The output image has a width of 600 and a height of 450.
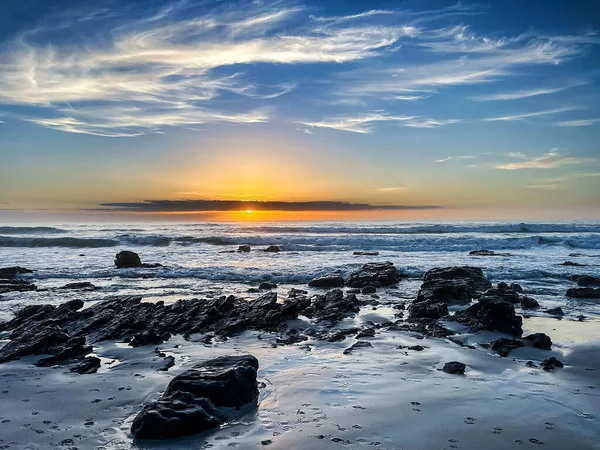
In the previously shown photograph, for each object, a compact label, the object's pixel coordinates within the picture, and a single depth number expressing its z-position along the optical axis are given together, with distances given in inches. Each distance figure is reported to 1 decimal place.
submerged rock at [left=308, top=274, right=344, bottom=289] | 858.1
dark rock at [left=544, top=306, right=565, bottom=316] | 555.8
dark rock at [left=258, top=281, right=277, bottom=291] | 820.0
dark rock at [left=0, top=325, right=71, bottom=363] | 389.1
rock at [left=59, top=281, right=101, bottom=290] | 825.3
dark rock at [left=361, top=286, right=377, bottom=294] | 761.6
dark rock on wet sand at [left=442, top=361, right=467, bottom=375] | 334.3
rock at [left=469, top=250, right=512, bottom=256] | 1406.3
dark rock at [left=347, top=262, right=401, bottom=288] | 844.6
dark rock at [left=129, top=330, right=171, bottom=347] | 438.6
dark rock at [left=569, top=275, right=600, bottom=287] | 777.6
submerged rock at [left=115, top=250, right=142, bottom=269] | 1157.7
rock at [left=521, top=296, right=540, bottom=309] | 596.3
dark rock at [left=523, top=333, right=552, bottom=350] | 402.0
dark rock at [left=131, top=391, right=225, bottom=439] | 229.1
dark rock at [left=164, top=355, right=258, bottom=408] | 269.0
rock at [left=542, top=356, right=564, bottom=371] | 344.7
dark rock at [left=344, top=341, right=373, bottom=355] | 397.1
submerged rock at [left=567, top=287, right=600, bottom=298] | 665.0
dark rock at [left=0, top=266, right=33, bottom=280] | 995.1
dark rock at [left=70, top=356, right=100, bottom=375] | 350.4
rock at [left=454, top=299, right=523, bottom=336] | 457.7
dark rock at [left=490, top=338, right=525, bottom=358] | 394.9
